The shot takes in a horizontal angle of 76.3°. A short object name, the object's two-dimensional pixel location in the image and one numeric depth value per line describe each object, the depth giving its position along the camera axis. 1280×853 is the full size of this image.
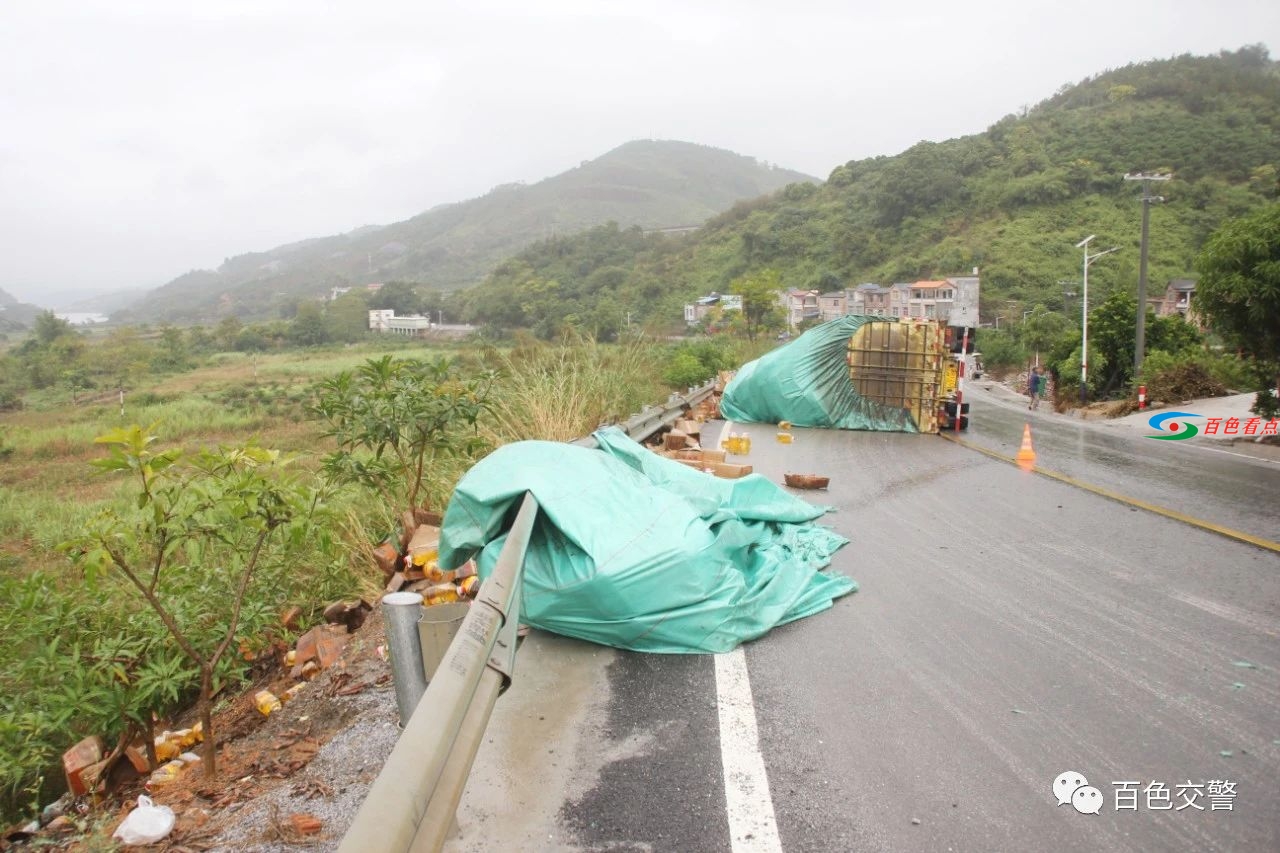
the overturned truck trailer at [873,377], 15.55
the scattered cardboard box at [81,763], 3.99
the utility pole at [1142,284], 24.28
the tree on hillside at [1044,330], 47.26
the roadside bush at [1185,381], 23.68
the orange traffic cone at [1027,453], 11.12
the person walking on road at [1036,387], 30.82
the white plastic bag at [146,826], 2.73
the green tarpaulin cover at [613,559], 4.02
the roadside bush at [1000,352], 56.66
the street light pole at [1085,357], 27.34
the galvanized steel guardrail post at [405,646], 2.79
